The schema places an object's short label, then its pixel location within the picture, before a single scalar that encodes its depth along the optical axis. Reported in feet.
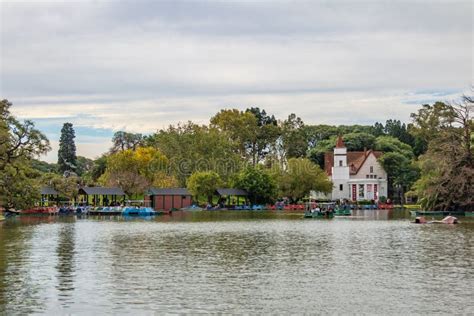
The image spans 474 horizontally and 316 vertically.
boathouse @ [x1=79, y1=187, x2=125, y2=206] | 314.96
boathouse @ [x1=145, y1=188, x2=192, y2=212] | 343.26
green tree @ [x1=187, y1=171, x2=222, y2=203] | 366.84
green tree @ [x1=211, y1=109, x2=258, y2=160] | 436.35
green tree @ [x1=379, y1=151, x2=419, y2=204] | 399.65
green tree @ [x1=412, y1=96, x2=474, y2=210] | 247.91
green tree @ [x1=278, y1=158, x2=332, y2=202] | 384.68
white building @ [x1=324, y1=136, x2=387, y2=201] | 426.51
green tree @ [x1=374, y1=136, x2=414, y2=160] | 430.24
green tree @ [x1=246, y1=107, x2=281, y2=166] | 448.65
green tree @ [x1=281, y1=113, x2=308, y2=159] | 458.50
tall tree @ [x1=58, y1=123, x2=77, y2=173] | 498.69
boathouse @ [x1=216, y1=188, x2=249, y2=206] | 371.97
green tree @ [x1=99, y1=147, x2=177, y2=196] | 343.26
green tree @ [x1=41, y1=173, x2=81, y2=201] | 304.50
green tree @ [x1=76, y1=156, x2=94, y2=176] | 541.46
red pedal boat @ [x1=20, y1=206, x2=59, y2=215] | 280.31
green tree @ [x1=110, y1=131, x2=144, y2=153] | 506.89
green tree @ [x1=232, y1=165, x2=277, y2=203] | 373.40
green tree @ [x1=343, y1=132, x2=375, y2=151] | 473.34
